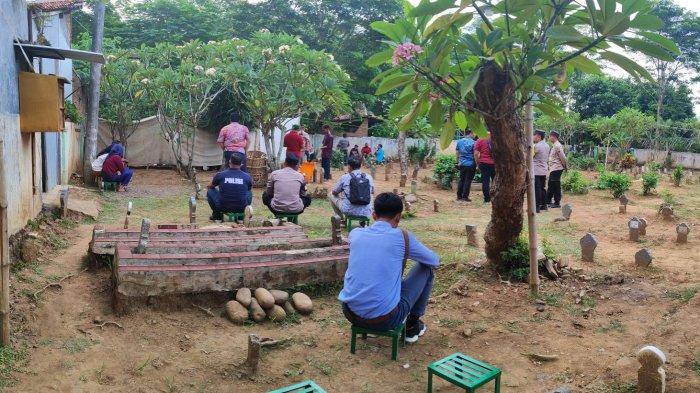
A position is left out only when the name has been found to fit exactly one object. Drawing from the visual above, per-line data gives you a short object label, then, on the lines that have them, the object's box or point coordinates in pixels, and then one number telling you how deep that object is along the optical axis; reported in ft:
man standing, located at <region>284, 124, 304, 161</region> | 39.01
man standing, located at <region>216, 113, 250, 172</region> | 35.47
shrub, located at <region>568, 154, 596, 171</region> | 76.79
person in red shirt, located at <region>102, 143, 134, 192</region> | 35.68
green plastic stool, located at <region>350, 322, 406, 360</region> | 11.51
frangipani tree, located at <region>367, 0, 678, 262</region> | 10.61
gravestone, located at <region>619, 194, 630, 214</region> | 31.55
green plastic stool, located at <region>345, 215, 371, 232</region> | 23.41
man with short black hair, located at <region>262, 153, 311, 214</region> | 22.76
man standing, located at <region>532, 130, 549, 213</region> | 31.01
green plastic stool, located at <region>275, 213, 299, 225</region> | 23.11
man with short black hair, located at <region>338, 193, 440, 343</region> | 11.13
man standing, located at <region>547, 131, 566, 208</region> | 32.07
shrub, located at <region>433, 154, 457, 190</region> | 45.14
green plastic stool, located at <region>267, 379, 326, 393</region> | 8.77
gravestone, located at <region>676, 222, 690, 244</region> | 22.58
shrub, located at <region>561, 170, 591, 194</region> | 43.32
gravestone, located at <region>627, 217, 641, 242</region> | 23.59
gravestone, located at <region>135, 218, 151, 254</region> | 14.44
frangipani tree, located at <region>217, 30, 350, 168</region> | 36.40
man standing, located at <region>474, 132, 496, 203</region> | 34.40
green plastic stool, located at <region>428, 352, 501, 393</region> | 9.33
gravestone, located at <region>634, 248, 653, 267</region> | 18.01
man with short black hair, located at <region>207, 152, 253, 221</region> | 22.36
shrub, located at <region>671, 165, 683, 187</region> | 51.74
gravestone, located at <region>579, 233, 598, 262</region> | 18.89
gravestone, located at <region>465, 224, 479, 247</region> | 21.99
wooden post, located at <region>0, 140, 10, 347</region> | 10.73
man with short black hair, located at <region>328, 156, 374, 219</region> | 22.77
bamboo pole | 14.42
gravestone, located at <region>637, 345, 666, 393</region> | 9.56
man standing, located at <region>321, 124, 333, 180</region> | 46.88
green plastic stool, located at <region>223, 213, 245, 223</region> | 22.95
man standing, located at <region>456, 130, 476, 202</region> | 36.63
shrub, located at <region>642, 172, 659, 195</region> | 42.78
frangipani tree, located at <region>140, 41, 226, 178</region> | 37.81
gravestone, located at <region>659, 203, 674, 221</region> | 28.94
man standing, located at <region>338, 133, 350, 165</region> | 71.31
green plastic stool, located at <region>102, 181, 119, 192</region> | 36.42
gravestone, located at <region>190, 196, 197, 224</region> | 22.36
